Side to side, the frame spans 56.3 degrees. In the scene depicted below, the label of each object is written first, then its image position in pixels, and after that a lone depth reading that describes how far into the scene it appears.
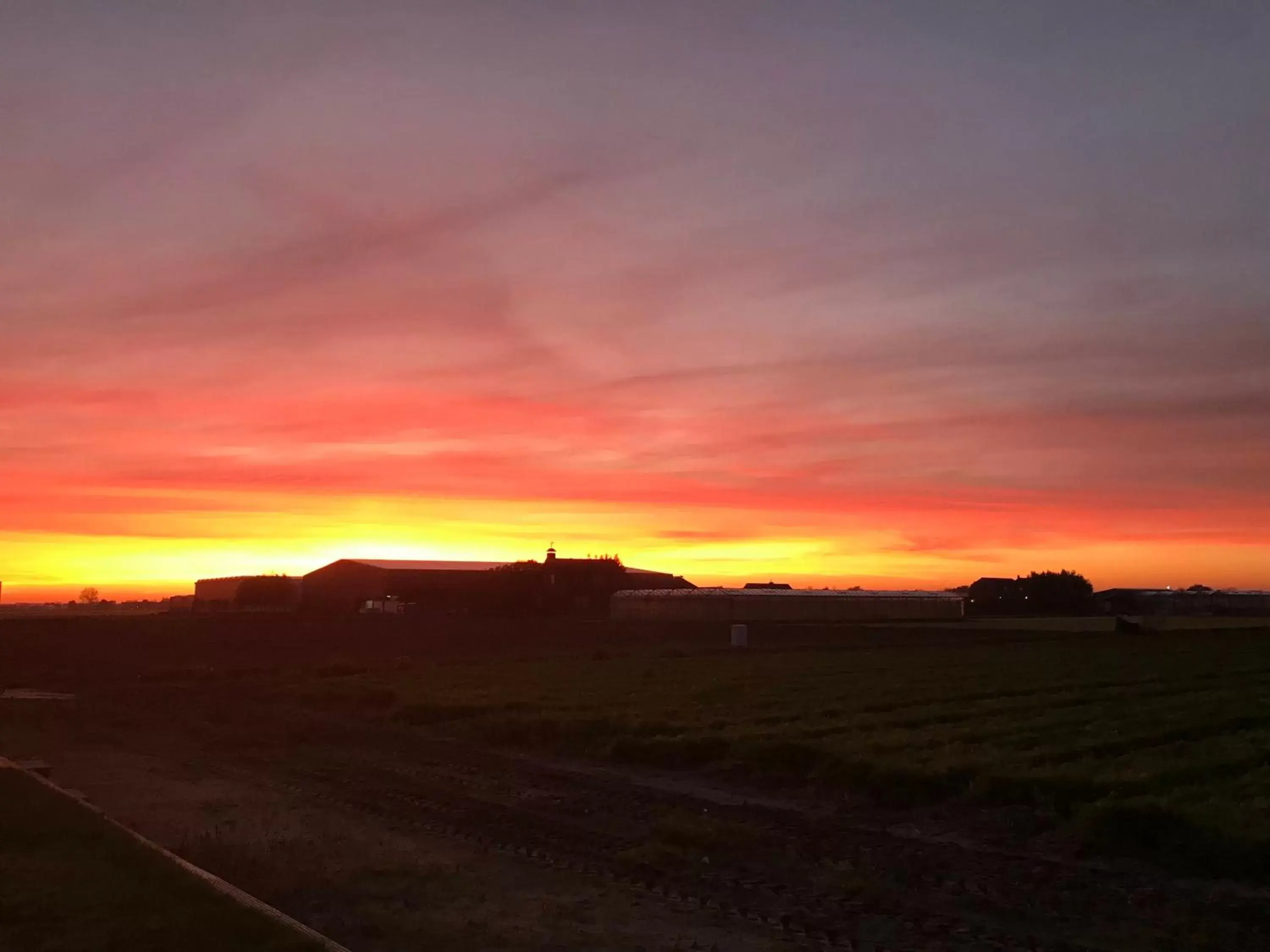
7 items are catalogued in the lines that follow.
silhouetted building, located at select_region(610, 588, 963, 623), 94.12
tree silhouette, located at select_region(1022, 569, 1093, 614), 132.00
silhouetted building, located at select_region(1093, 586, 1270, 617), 126.31
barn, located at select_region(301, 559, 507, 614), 102.44
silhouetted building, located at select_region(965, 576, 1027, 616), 135.12
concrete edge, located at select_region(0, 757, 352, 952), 8.81
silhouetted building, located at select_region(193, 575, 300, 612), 108.00
